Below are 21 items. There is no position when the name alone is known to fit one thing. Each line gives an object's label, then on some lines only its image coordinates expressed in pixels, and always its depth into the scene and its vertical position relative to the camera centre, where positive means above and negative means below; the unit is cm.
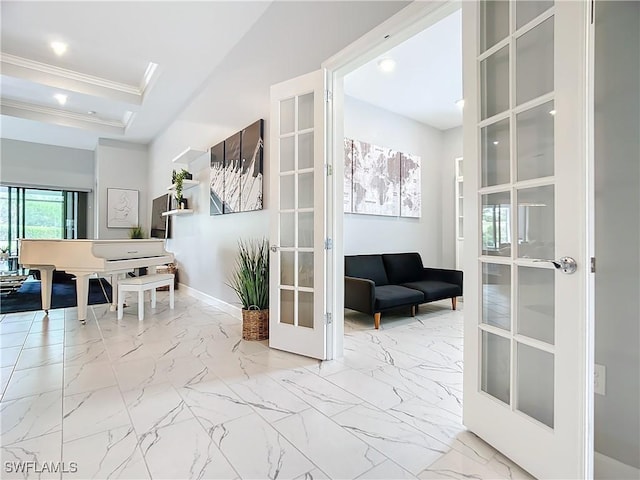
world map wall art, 444 +89
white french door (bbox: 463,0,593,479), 117 +4
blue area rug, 432 -88
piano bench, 372 -54
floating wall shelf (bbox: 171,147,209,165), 461 +125
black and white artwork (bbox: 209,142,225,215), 412 +79
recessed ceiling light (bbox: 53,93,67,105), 506 +228
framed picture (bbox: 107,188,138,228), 708 +71
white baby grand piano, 344 -20
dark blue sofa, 350 -54
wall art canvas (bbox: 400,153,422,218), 510 +88
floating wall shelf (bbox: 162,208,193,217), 506 +46
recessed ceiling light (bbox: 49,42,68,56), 394 +238
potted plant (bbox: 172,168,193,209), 505 +89
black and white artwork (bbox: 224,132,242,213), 373 +80
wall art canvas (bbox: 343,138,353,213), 437 +87
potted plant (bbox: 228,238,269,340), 303 -53
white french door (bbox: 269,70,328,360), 255 +20
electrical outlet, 134 -57
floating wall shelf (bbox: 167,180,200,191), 494 +88
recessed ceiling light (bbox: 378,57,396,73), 354 +197
